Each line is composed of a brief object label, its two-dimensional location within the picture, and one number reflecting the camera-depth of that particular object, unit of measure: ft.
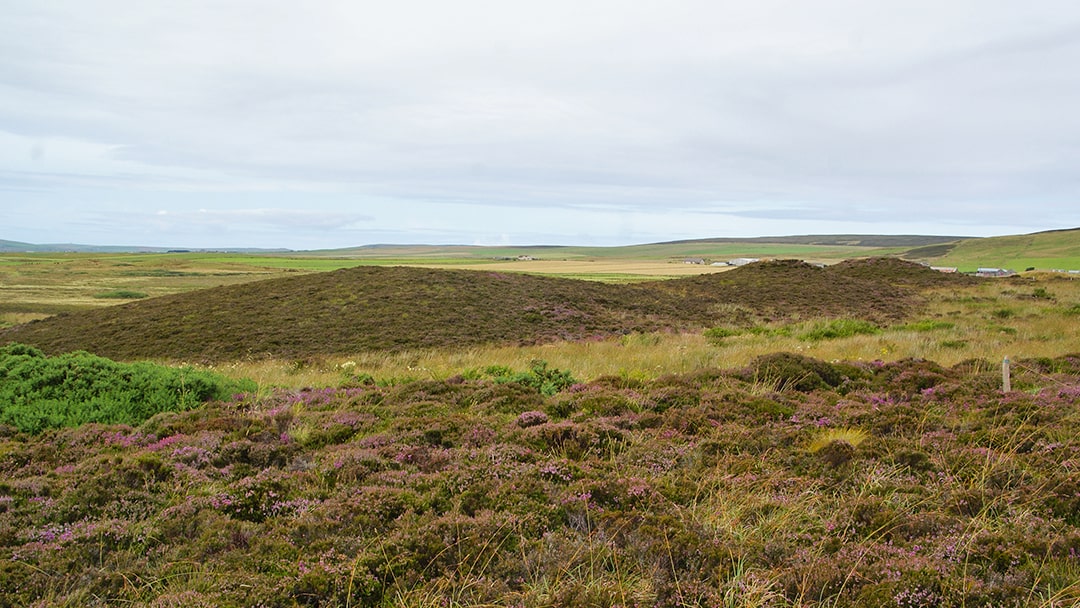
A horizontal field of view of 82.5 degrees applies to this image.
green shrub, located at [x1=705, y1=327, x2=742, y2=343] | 64.54
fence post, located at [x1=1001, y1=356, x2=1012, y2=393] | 28.71
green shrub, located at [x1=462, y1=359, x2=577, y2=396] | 32.19
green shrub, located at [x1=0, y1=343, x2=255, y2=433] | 26.45
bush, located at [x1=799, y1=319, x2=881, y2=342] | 63.77
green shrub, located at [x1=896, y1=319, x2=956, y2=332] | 68.64
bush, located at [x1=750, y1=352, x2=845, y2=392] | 32.01
